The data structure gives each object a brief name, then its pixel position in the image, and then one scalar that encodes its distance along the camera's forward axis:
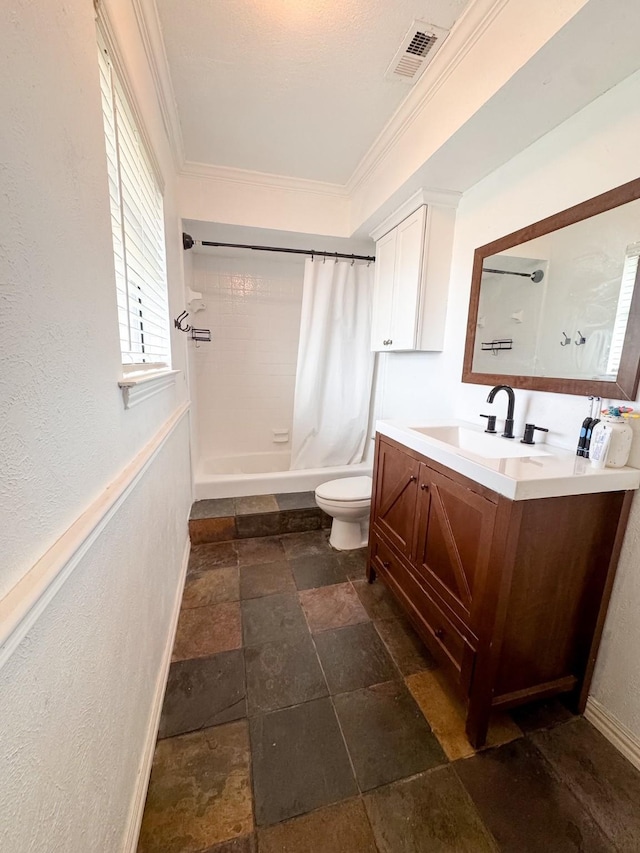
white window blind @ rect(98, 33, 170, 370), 0.95
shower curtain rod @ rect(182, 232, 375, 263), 2.29
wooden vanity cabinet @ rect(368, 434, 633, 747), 1.02
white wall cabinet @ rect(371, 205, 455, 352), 1.90
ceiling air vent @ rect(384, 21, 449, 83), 1.27
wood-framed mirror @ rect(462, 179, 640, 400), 1.10
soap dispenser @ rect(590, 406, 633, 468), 1.04
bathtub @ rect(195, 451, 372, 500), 2.50
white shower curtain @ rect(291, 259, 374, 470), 2.71
